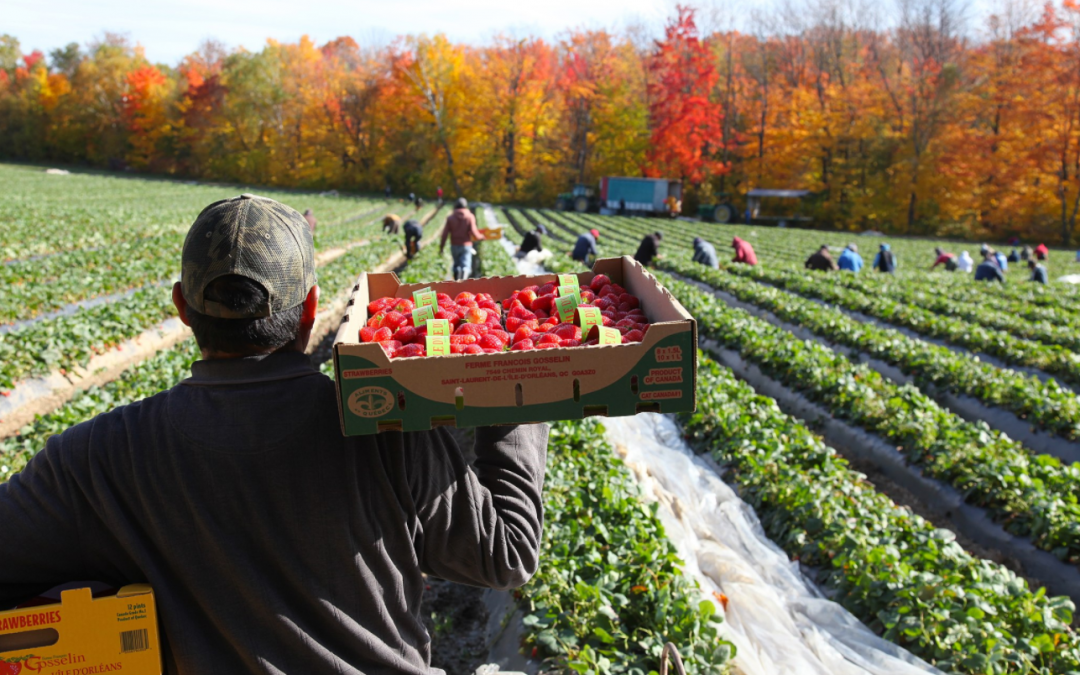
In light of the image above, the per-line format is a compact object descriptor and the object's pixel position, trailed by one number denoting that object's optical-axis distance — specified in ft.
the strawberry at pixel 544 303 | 9.37
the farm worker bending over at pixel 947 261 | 76.64
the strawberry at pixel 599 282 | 10.14
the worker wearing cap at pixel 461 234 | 43.15
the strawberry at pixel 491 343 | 7.81
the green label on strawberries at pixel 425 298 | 8.92
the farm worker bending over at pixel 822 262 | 63.31
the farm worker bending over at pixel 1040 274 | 62.34
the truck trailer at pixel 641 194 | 146.30
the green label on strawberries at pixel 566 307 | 8.71
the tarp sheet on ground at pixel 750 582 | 13.03
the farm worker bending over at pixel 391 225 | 86.63
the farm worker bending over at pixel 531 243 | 64.90
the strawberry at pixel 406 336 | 8.00
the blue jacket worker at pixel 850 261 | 64.13
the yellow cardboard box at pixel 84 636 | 5.16
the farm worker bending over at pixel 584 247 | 60.23
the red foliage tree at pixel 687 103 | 163.84
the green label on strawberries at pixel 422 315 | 8.20
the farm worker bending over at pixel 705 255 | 62.67
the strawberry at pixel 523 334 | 8.11
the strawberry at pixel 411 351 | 7.07
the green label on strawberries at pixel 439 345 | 6.98
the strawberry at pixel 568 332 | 7.72
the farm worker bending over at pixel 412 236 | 60.44
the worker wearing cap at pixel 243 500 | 5.30
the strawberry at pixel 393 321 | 8.39
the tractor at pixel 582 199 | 161.27
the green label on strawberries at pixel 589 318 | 7.72
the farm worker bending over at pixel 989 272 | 60.59
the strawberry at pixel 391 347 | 7.17
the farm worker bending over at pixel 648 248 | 59.59
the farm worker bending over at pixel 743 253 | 65.26
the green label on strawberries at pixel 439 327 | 7.55
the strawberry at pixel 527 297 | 9.57
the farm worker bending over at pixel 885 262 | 66.90
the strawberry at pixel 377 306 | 9.08
